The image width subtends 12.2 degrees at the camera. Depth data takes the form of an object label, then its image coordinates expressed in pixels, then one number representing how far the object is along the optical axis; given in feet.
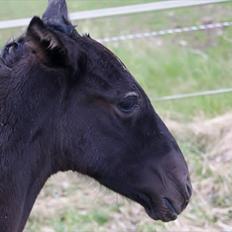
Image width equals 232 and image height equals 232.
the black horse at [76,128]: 15.64
